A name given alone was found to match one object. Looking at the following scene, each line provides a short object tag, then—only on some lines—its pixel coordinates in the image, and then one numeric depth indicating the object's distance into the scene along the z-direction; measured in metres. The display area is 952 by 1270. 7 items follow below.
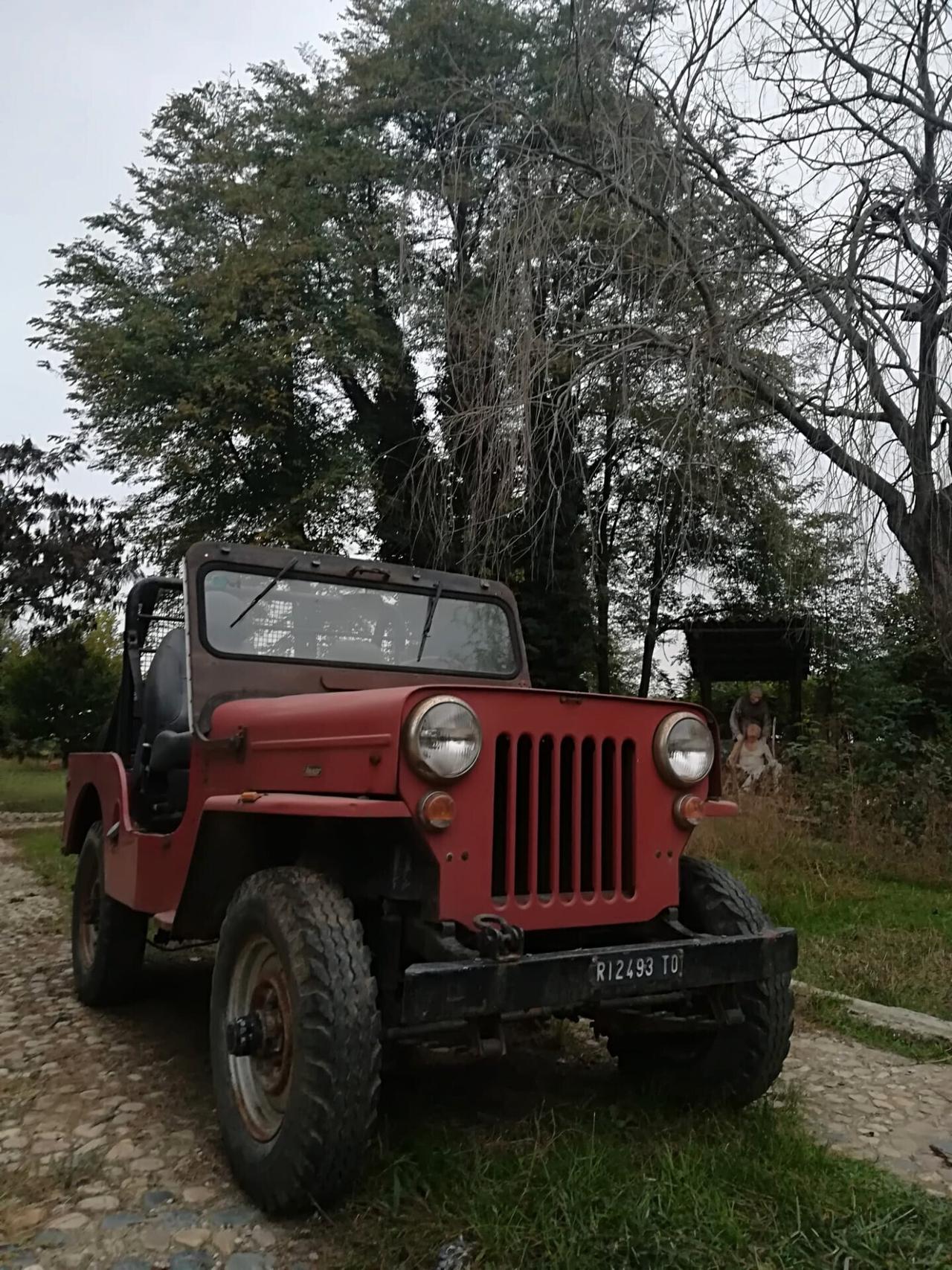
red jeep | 2.76
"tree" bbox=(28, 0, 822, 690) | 6.46
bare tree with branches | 5.93
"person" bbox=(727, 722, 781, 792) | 10.72
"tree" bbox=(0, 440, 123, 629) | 15.70
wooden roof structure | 15.09
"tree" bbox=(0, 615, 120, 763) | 26.81
